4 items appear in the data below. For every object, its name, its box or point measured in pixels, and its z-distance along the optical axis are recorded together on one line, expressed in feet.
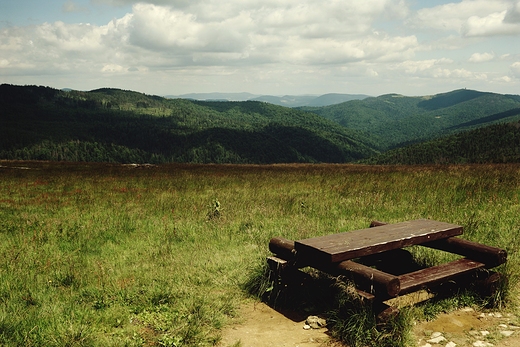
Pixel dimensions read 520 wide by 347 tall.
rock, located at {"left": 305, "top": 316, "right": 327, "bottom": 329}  14.11
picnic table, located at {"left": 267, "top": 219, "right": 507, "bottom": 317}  13.23
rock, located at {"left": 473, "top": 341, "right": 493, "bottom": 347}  12.28
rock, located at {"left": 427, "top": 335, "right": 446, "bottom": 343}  12.63
